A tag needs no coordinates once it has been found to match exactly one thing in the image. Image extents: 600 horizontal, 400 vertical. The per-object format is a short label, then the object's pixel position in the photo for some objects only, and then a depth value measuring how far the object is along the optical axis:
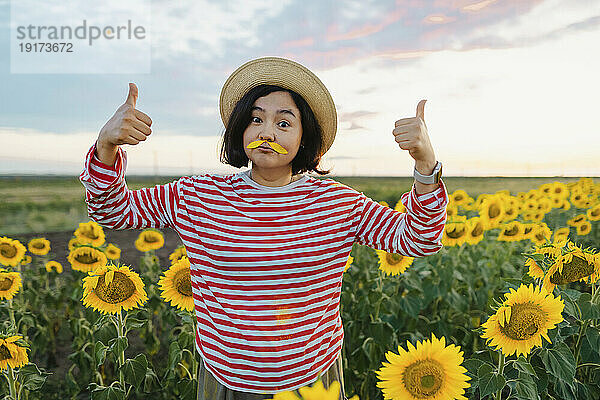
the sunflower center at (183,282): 2.44
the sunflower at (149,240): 4.26
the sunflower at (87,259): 3.45
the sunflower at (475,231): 3.87
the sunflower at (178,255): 3.32
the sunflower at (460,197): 5.49
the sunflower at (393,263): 3.14
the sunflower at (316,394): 0.63
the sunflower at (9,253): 3.79
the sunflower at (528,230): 4.13
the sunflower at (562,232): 4.86
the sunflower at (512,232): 4.20
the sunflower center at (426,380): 1.49
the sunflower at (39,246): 4.52
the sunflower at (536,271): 2.45
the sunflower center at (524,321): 1.86
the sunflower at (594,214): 5.55
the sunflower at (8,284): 3.09
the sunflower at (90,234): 3.91
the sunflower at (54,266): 4.76
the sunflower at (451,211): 4.51
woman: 1.72
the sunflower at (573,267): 2.33
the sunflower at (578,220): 5.68
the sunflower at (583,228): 5.45
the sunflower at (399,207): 3.61
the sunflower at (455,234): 3.66
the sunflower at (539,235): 4.08
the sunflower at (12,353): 2.41
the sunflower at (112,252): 4.05
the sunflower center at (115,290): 2.42
